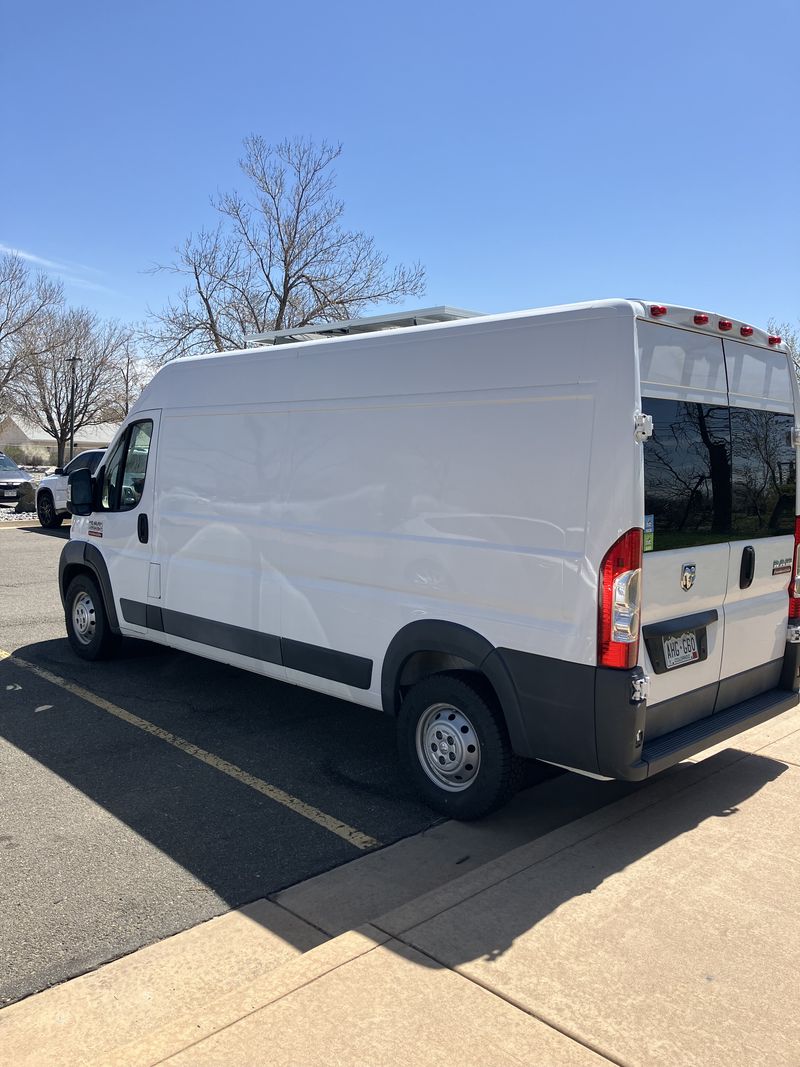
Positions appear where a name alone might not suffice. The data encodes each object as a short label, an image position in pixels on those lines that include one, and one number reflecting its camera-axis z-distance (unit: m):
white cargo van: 4.02
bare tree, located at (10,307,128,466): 49.81
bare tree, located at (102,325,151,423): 55.59
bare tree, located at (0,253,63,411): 44.41
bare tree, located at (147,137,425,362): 28.41
